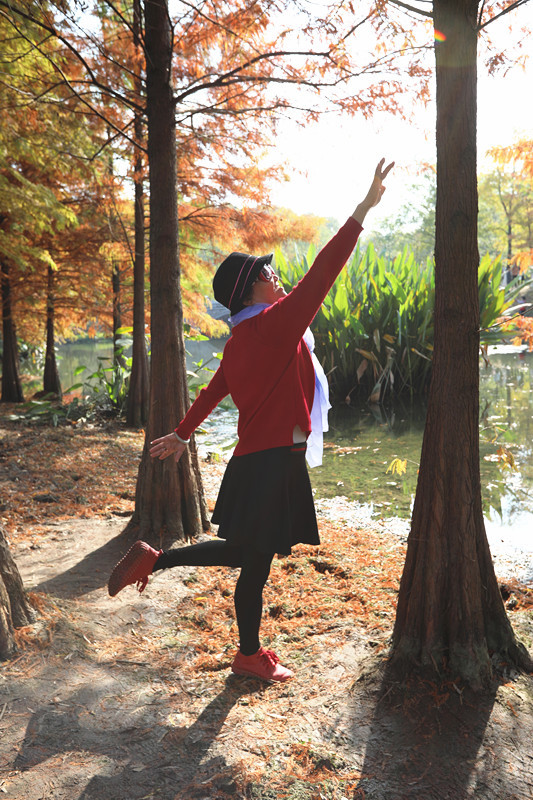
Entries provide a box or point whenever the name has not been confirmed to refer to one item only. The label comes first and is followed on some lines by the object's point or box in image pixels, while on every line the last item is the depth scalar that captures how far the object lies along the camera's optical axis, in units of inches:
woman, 82.1
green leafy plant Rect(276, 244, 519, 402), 436.8
